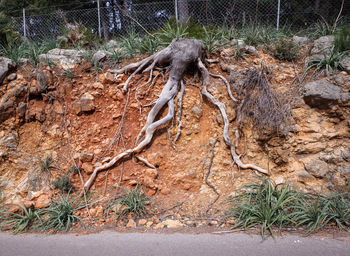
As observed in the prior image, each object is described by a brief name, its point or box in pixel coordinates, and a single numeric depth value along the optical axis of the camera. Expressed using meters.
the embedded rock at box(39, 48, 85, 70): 5.45
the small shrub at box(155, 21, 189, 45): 5.58
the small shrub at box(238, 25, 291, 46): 5.70
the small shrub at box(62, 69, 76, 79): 5.25
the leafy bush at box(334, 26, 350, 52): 4.94
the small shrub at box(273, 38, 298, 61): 5.28
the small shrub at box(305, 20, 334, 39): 5.79
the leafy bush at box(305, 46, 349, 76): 4.72
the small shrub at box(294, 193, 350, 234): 3.12
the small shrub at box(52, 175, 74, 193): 4.07
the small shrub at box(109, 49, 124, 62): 5.48
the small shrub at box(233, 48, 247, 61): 5.38
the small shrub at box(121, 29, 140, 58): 5.57
